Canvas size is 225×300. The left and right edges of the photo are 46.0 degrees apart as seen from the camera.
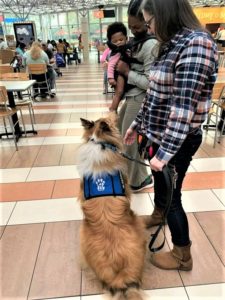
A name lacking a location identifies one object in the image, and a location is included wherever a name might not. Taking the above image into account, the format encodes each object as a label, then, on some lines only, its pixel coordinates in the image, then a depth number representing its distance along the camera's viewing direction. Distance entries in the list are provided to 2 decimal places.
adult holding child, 1.86
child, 2.19
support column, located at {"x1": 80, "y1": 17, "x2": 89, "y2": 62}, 16.33
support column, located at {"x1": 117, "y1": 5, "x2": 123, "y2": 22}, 20.50
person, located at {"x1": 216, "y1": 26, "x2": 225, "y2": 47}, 11.71
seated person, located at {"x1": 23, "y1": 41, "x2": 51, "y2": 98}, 6.39
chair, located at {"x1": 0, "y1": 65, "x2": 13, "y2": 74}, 6.04
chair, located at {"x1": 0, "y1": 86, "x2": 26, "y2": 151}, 3.60
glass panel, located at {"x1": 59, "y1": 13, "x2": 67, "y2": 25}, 23.59
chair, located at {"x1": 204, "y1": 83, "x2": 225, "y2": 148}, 3.47
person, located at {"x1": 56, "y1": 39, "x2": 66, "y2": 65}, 13.84
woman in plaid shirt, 1.14
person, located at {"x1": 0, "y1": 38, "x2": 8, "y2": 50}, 12.71
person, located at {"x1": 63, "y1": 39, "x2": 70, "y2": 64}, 14.27
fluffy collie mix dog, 1.44
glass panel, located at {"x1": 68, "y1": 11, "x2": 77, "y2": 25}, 23.41
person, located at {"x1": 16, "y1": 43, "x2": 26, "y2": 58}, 9.48
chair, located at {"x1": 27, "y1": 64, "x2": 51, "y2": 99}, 6.29
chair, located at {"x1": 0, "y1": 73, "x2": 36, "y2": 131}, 4.94
